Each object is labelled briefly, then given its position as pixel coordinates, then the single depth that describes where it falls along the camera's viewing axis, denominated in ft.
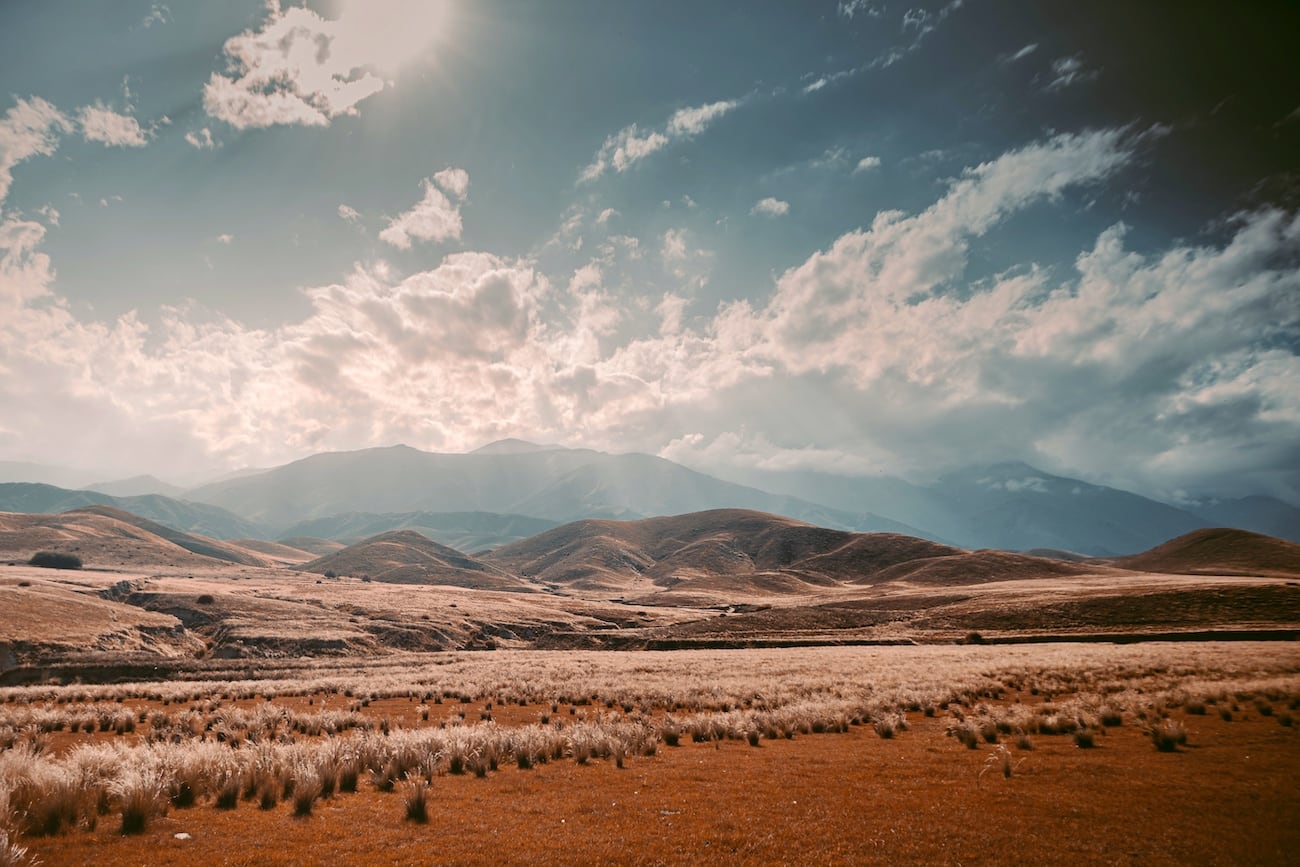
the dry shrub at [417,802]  33.47
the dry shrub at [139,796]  30.27
